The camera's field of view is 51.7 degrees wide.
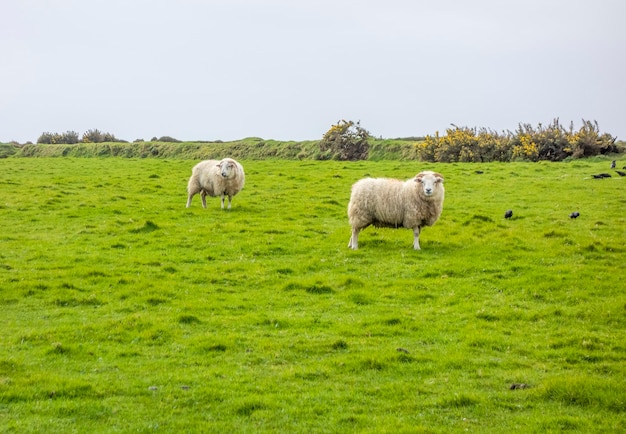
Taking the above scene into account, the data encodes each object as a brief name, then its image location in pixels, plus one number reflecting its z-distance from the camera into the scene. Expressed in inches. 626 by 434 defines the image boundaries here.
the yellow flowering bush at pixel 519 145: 1690.5
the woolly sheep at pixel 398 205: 727.7
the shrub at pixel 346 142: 2276.1
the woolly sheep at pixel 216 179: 1002.1
